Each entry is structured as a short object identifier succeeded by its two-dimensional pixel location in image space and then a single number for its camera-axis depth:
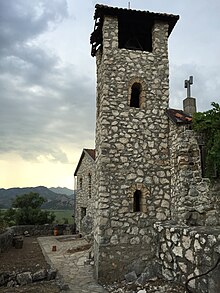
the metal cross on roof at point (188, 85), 11.88
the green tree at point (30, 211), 24.67
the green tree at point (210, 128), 8.37
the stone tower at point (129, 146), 8.65
